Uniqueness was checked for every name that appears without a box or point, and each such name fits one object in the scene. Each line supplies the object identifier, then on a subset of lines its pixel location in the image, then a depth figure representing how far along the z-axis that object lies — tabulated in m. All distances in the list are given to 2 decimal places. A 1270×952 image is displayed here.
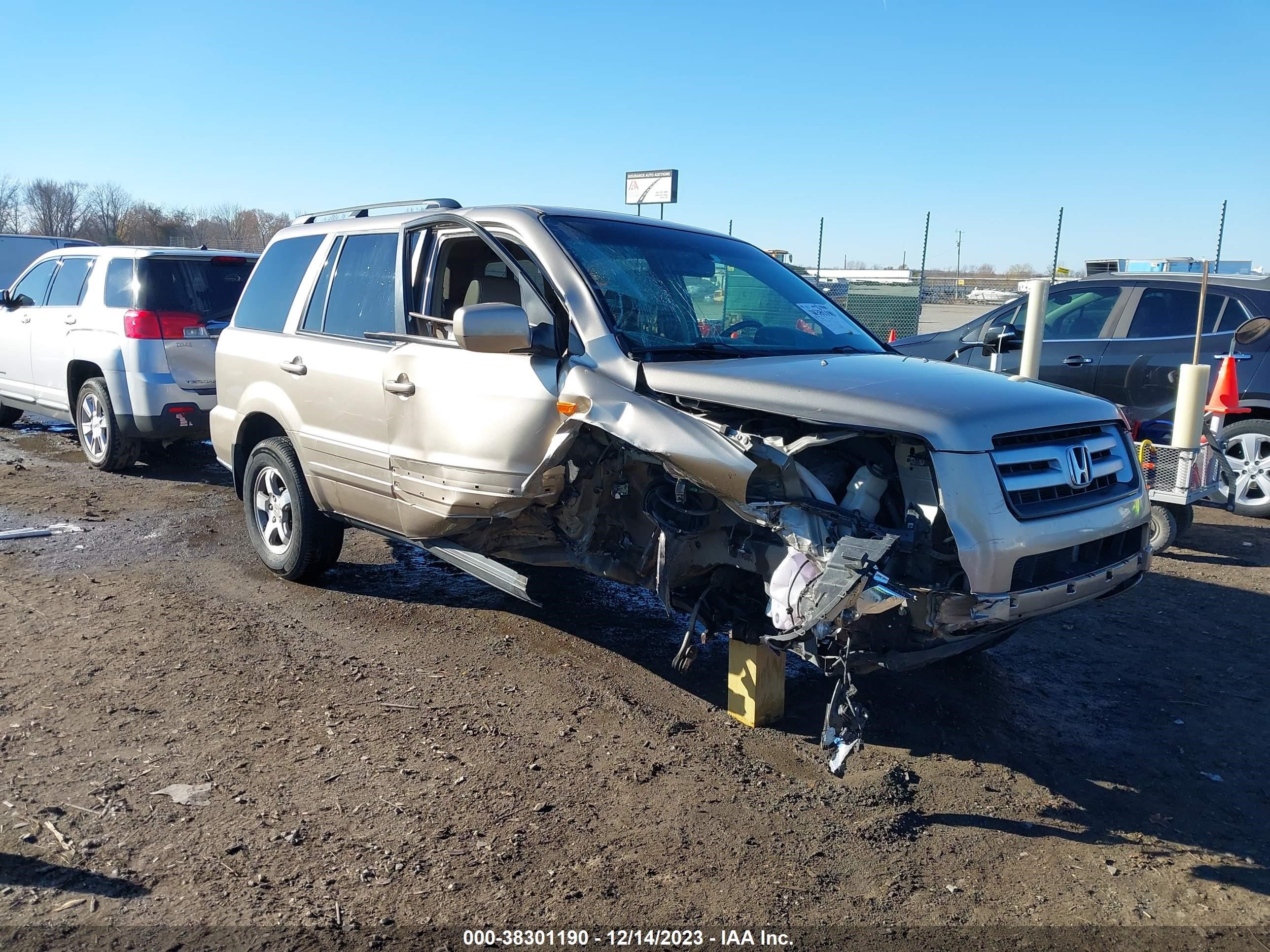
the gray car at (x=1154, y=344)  7.86
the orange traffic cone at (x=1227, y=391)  7.20
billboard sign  15.89
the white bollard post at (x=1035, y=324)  7.48
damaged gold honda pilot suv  3.37
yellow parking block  4.11
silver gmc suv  8.54
